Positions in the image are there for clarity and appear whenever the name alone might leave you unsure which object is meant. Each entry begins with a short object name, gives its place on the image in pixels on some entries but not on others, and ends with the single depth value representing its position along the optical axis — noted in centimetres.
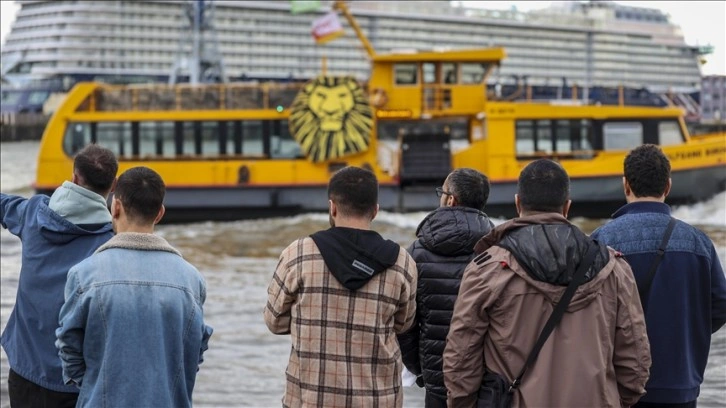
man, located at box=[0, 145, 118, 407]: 737
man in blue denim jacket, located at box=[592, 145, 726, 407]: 735
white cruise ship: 15316
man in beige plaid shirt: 694
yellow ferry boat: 3661
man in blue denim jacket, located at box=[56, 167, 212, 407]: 630
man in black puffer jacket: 793
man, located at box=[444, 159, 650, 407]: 639
